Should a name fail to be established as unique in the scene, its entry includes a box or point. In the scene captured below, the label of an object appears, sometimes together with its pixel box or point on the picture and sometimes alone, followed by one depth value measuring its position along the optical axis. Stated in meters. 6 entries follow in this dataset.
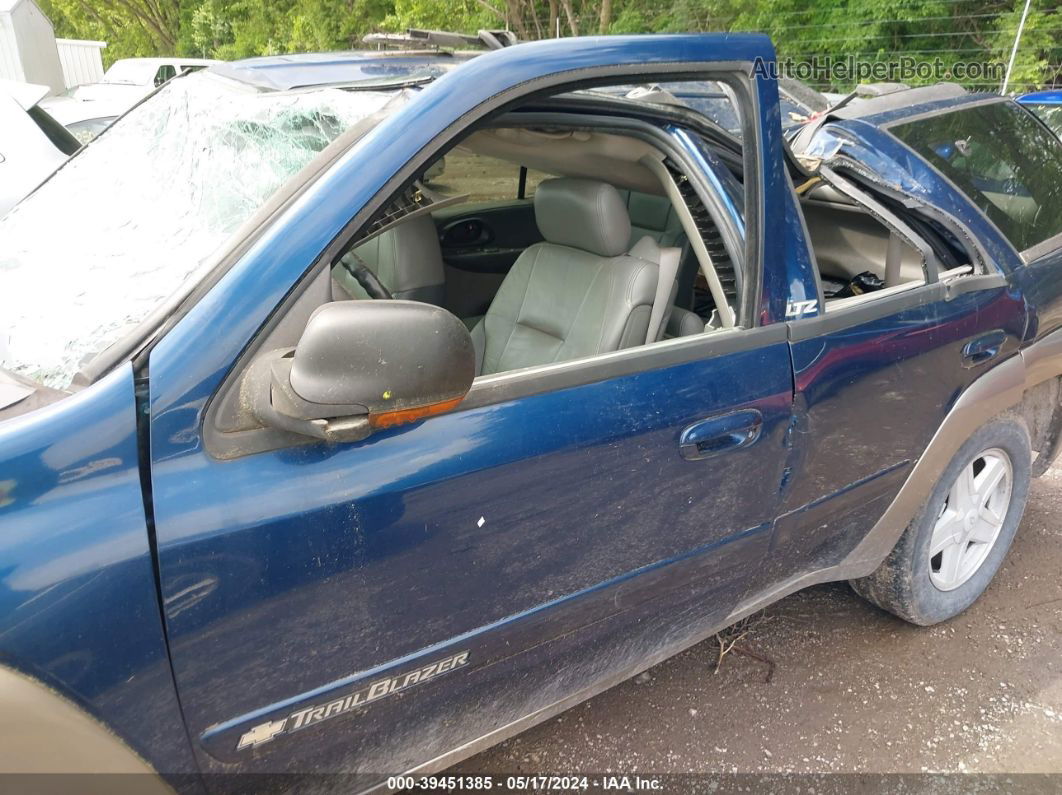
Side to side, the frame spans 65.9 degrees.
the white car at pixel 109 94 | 7.50
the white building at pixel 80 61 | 22.09
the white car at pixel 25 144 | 4.92
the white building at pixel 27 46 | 17.05
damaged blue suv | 1.29
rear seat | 2.52
